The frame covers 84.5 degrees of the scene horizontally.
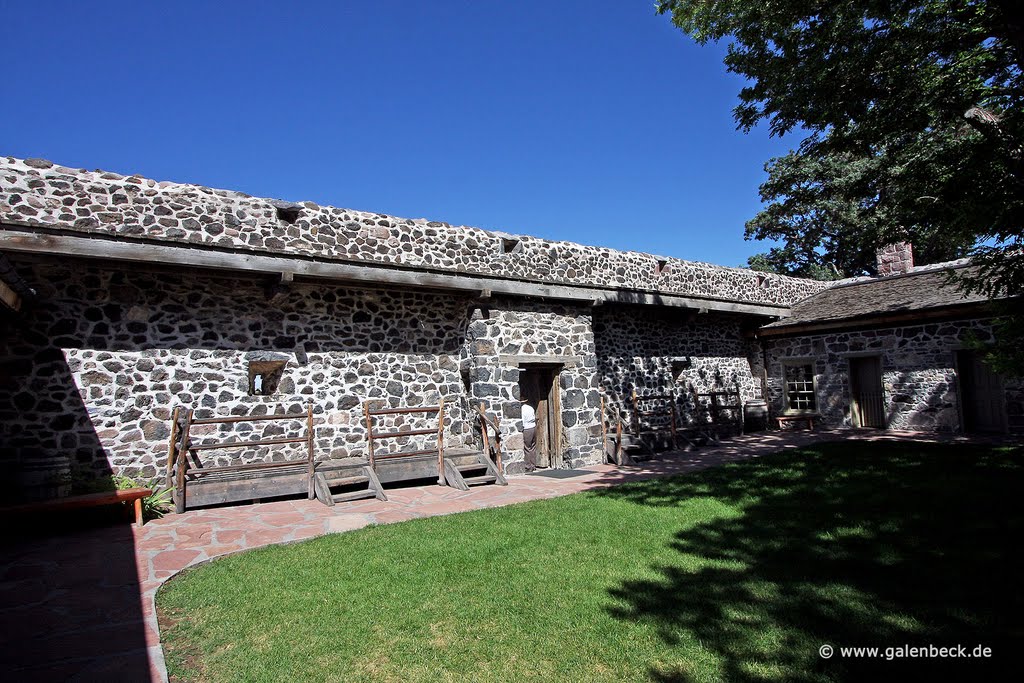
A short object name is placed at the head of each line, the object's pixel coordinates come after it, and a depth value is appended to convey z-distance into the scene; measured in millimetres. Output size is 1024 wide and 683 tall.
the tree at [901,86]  5582
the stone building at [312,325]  6762
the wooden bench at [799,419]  14016
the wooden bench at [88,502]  5672
